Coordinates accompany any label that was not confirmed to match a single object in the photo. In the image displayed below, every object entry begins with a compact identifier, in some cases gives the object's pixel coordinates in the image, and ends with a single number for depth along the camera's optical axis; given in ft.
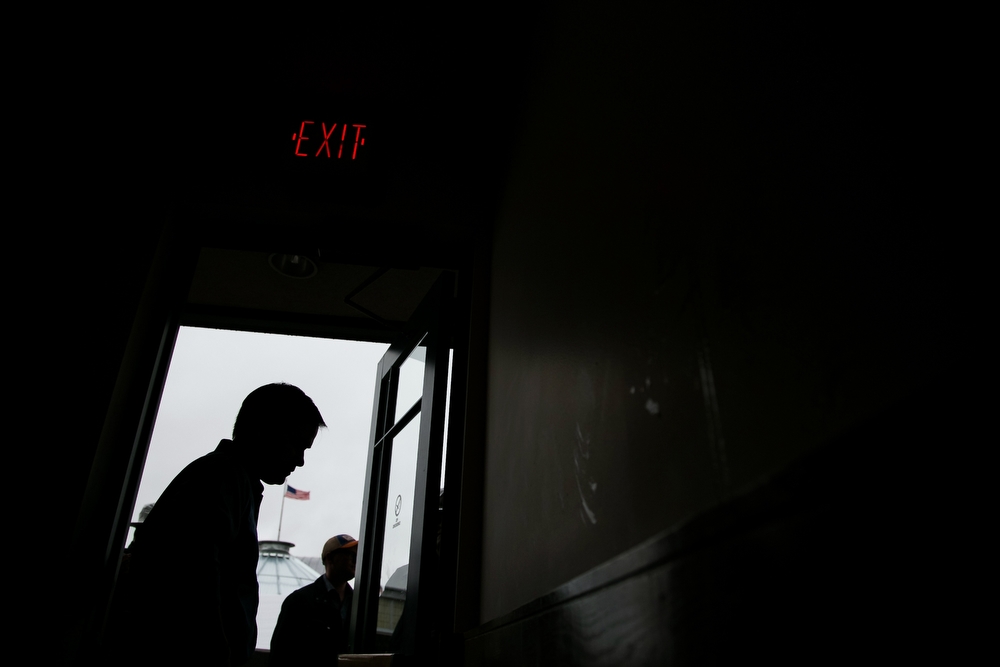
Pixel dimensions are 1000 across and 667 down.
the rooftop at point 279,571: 24.13
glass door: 6.83
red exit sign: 8.11
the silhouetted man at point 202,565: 4.68
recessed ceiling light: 10.27
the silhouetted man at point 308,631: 6.86
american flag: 27.25
